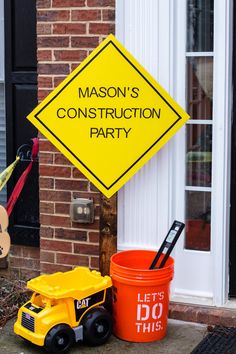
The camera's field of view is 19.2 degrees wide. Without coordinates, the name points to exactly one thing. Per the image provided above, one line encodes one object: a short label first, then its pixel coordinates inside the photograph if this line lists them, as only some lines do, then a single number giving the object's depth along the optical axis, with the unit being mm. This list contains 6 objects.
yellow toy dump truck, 4043
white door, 4527
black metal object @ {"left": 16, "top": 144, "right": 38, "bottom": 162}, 5203
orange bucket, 4168
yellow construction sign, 4410
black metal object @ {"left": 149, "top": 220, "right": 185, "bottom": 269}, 4238
